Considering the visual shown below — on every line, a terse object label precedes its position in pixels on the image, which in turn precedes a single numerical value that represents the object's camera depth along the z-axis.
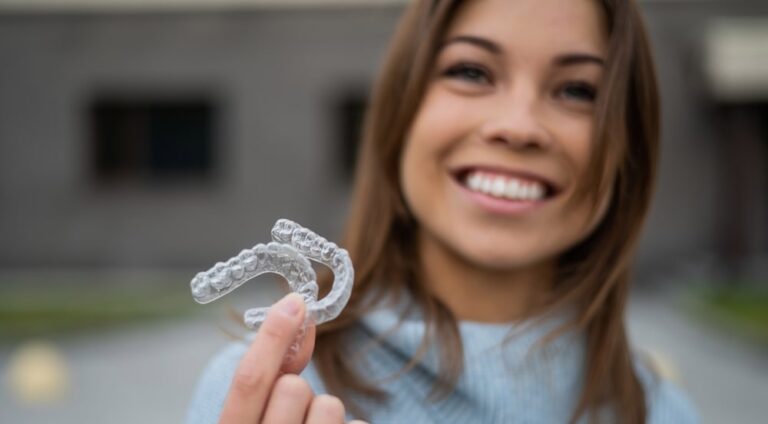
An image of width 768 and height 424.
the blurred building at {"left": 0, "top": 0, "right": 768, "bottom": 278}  3.99
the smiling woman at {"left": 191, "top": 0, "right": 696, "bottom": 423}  0.47
